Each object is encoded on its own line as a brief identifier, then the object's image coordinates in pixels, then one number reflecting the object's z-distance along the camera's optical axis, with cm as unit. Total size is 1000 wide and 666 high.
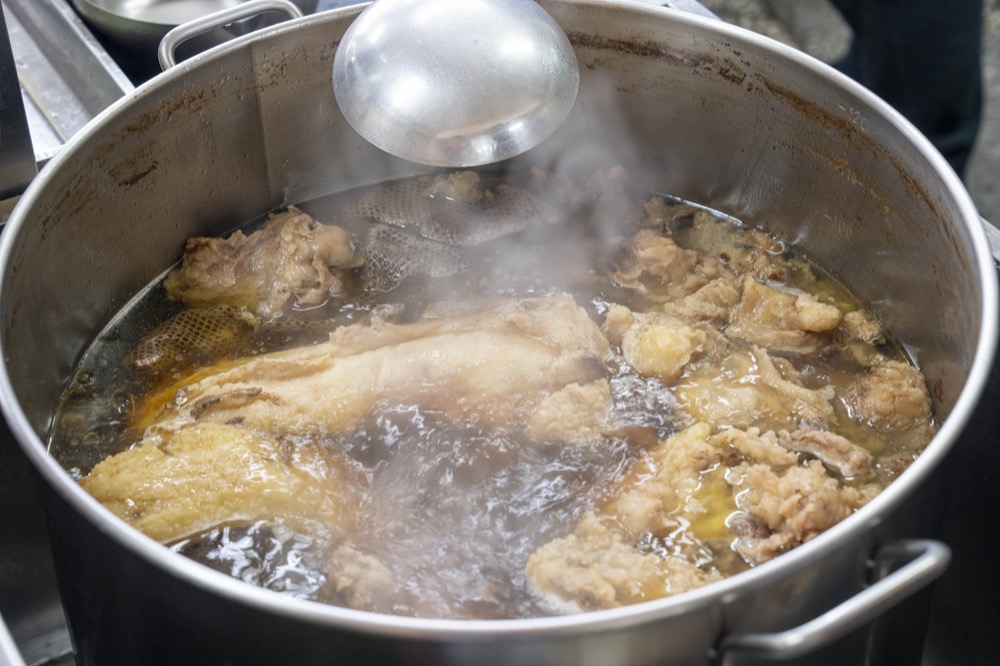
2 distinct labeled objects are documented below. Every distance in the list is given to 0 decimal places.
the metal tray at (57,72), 109
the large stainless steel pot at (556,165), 74
